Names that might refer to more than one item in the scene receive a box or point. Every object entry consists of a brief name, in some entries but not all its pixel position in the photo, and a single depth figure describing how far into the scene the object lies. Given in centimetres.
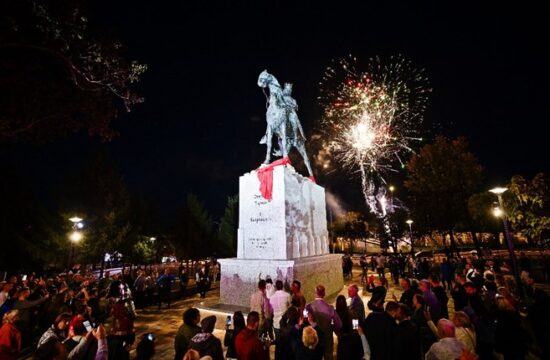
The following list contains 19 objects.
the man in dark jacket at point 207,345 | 356
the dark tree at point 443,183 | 2464
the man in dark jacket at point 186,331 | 397
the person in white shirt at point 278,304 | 570
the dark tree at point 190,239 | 3119
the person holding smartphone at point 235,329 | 426
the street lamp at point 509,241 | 990
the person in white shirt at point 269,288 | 668
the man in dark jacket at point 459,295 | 635
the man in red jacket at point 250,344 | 364
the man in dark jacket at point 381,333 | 388
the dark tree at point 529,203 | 1184
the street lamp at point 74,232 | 1262
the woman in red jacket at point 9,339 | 439
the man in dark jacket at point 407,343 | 383
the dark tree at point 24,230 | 1955
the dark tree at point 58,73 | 684
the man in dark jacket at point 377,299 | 455
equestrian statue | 1076
